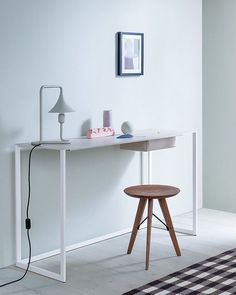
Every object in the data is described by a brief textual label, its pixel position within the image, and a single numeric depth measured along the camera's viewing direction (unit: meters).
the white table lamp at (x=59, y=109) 3.71
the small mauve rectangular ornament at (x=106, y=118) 4.32
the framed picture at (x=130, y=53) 4.49
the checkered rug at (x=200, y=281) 3.40
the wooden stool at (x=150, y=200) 3.85
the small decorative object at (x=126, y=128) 4.29
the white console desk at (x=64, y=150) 3.57
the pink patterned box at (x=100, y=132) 4.12
